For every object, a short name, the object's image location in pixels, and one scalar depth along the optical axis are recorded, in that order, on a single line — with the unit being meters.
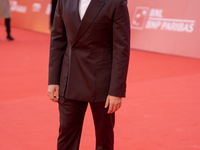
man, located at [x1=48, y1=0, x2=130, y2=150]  4.72
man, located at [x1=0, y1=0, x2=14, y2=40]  16.40
